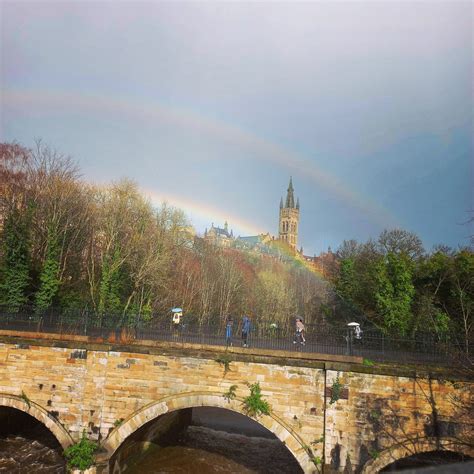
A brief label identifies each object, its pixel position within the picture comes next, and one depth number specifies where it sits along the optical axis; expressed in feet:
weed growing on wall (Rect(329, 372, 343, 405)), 44.70
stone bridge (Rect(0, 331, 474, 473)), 42.55
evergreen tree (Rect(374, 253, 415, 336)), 75.97
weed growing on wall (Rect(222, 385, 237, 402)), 47.67
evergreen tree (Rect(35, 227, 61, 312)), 73.31
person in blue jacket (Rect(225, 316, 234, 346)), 51.59
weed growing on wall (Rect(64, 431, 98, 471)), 47.57
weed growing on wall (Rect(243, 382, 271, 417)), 46.21
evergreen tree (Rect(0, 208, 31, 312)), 72.38
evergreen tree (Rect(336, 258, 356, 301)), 96.02
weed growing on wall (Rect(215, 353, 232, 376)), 48.27
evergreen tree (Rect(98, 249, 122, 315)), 82.12
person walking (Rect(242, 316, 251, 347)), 52.22
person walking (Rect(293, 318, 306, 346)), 53.86
